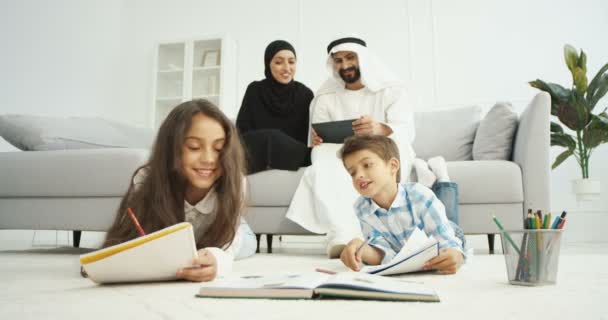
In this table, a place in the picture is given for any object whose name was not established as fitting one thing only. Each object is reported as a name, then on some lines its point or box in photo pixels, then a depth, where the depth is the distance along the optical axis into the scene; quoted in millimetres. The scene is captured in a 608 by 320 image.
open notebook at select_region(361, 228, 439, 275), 1104
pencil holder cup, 939
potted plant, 3189
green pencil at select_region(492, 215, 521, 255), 963
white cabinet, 4840
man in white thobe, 2096
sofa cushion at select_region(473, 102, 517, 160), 2404
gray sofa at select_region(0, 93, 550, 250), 2137
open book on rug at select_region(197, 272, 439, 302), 765
